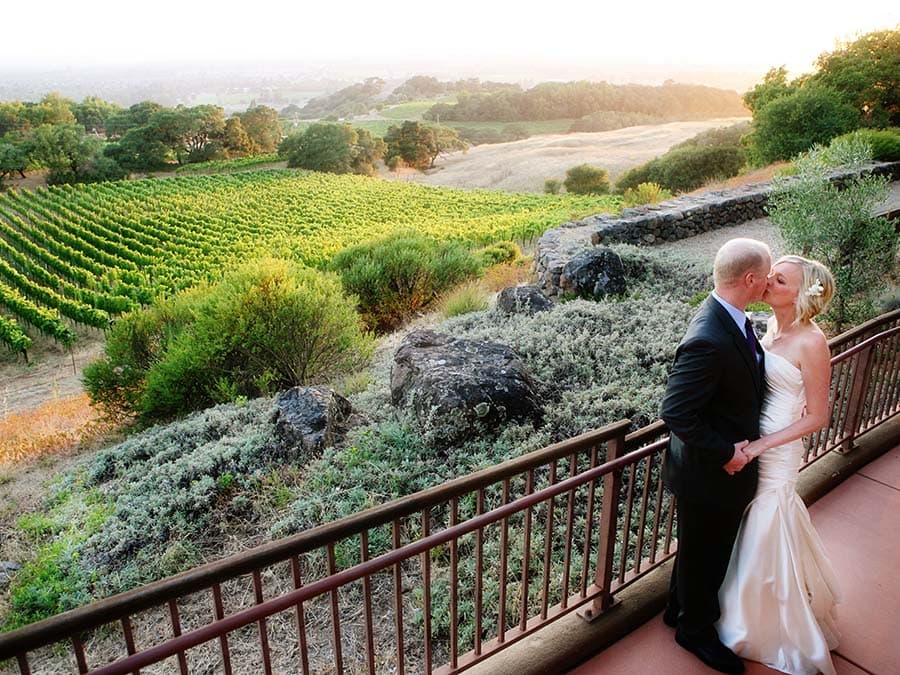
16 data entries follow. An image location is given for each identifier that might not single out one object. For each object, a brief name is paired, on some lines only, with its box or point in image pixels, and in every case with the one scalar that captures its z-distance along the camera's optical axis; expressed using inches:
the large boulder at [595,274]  403.9
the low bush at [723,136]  1668.3
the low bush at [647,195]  776.9
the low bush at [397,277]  565.9
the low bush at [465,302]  445.4
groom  101.7
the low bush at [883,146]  767.1
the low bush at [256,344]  372.8
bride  107.8
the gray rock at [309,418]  233.9
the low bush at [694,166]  1378.0
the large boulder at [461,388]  221.0
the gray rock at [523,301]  360.5
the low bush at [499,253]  783.7
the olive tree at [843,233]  358.3
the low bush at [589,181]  2139.5
